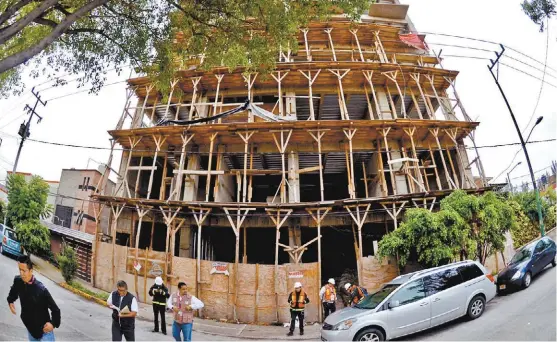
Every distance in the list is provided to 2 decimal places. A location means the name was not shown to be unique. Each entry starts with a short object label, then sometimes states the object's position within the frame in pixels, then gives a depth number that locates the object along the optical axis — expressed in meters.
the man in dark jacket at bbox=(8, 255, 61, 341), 4.34
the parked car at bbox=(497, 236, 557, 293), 9.03
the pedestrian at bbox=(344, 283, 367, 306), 9.41
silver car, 6.89
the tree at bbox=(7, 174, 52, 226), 14.63
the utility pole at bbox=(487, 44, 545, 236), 13.25
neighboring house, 20.81
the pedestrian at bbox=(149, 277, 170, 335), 8.87
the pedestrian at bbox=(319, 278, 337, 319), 9.71
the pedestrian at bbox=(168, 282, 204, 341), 6.29
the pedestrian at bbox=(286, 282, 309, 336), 9.24
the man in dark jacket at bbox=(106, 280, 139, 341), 5.61
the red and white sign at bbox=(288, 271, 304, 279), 11.32
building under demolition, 11.90
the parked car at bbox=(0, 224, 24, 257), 13.98
